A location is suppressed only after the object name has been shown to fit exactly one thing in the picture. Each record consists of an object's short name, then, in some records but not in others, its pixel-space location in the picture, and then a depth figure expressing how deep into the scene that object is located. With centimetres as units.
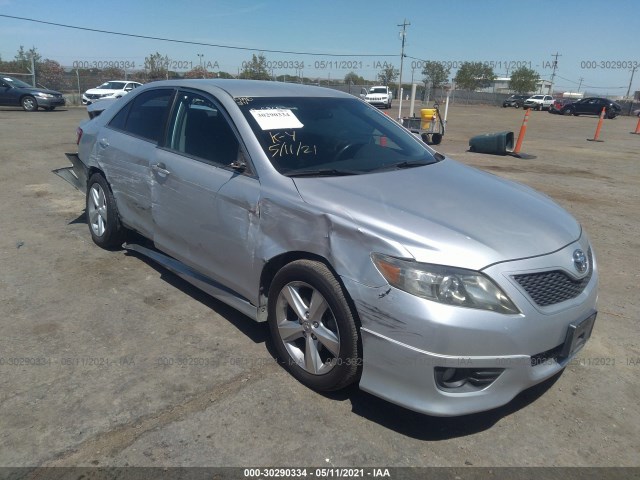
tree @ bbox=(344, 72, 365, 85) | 8050
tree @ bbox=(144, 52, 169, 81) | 4378
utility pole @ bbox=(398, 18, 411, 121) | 5866
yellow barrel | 1254
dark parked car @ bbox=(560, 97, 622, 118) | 3722
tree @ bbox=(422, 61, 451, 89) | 8031
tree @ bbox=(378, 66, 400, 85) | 7567
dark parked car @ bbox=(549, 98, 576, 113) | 4140
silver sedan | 233
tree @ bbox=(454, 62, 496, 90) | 7800
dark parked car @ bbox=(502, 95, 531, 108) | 5284
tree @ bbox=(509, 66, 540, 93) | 7662
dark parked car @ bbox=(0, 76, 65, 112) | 2208
